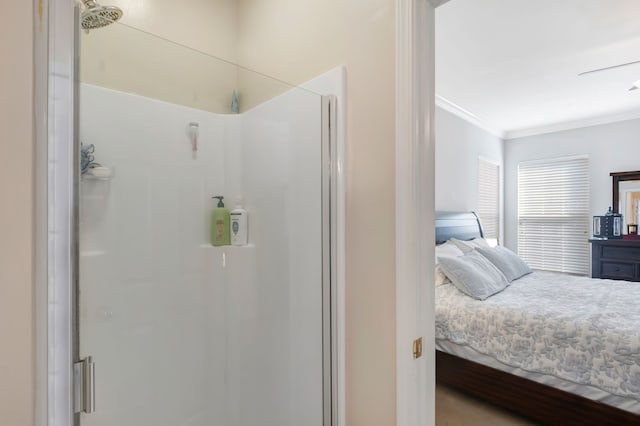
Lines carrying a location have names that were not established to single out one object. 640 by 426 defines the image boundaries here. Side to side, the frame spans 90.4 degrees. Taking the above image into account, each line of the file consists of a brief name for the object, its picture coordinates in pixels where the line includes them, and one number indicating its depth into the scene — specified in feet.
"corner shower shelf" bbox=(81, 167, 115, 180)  3.80
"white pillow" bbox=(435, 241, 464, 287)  8.90
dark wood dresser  11.85
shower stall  4.16
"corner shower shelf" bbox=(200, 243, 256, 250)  5.53
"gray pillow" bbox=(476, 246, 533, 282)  9.81
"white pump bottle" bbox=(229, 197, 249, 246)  5.58
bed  5.75
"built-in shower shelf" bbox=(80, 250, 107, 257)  3.14
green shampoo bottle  5.66
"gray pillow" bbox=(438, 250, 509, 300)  8.00
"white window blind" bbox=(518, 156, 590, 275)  14.10
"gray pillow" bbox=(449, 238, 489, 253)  10.08
